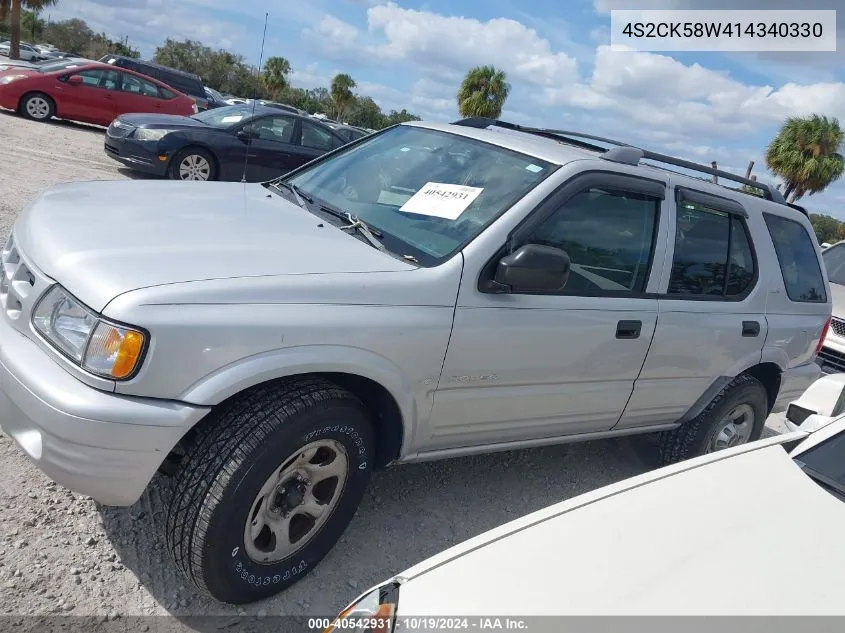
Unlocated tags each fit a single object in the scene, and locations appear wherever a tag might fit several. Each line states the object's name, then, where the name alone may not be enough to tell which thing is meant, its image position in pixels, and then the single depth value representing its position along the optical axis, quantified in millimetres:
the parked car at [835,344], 7262
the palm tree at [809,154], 25141
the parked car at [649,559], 1641
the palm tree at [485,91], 37250
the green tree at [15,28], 28250
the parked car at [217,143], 9523
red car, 13375
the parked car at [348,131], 11736
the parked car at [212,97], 20384
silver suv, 2213
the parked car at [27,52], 30953
